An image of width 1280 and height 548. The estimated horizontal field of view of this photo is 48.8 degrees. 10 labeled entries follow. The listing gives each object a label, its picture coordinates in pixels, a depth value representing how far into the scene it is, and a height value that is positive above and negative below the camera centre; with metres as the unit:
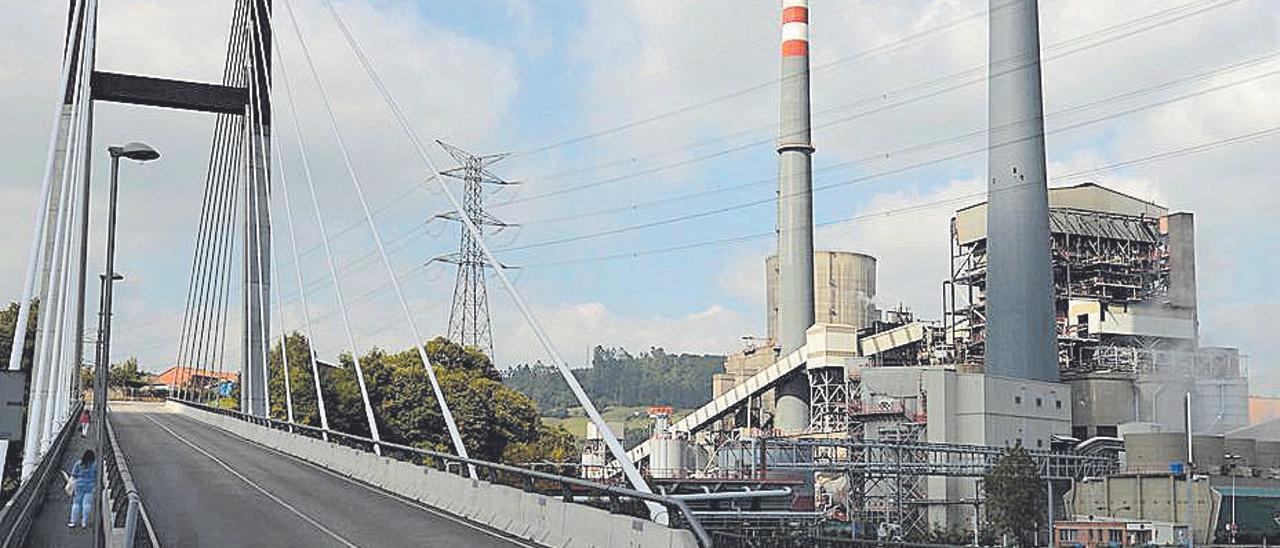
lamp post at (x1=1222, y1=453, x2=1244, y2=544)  75.12 -2.83
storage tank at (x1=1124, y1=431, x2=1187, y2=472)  71.81 -2.17
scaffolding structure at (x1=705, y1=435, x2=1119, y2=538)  69.56 -3.08
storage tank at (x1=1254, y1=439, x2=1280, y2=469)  80.56 -2.59
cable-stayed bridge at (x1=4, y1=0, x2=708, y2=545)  22.06 -1.45
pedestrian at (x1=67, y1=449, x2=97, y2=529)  24.30 -1.49
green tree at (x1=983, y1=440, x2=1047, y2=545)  68.81 -4.14
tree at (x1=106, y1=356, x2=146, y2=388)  159.50 +3.42
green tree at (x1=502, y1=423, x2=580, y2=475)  70.75 -2.29
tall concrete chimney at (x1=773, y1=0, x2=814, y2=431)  101.69 +16.01
